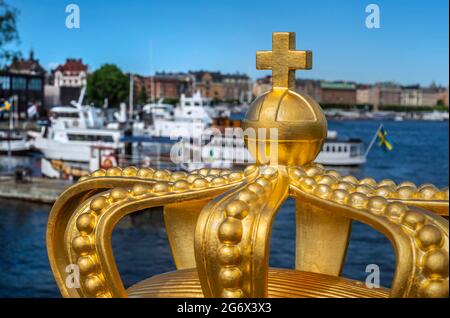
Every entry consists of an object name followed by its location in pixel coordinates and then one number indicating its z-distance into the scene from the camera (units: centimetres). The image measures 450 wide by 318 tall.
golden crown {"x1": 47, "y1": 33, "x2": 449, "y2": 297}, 244
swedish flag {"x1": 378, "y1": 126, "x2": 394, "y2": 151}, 2971
